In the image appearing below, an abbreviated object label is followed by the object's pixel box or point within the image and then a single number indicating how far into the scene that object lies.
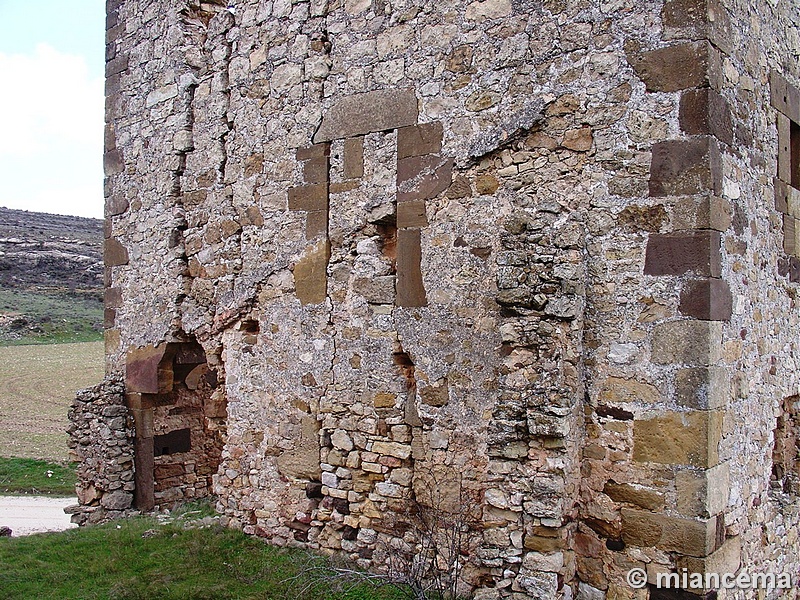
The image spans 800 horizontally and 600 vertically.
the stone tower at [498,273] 4.54
